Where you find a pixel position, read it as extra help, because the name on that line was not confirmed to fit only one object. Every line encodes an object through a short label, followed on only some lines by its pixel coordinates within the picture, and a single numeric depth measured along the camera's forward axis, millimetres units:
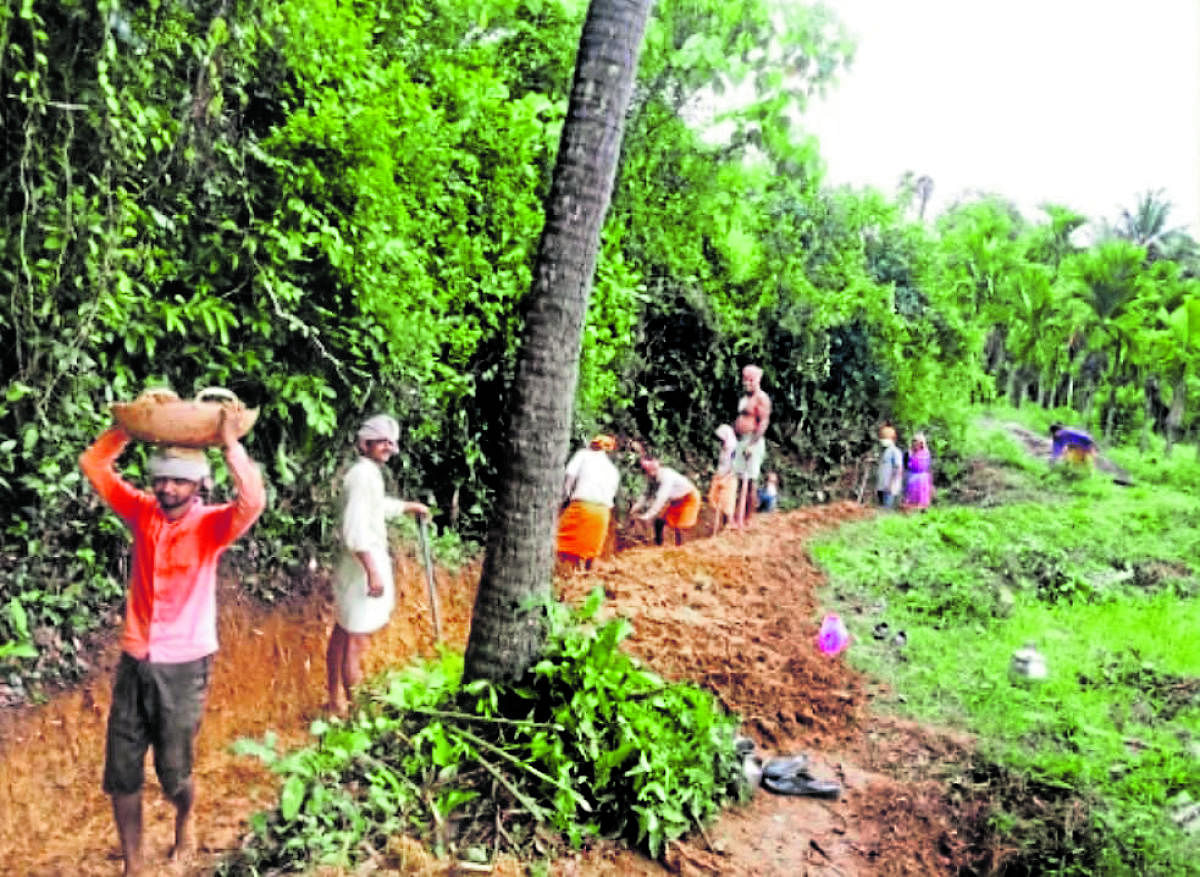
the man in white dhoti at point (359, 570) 3275
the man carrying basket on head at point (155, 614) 2590
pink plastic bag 4555
